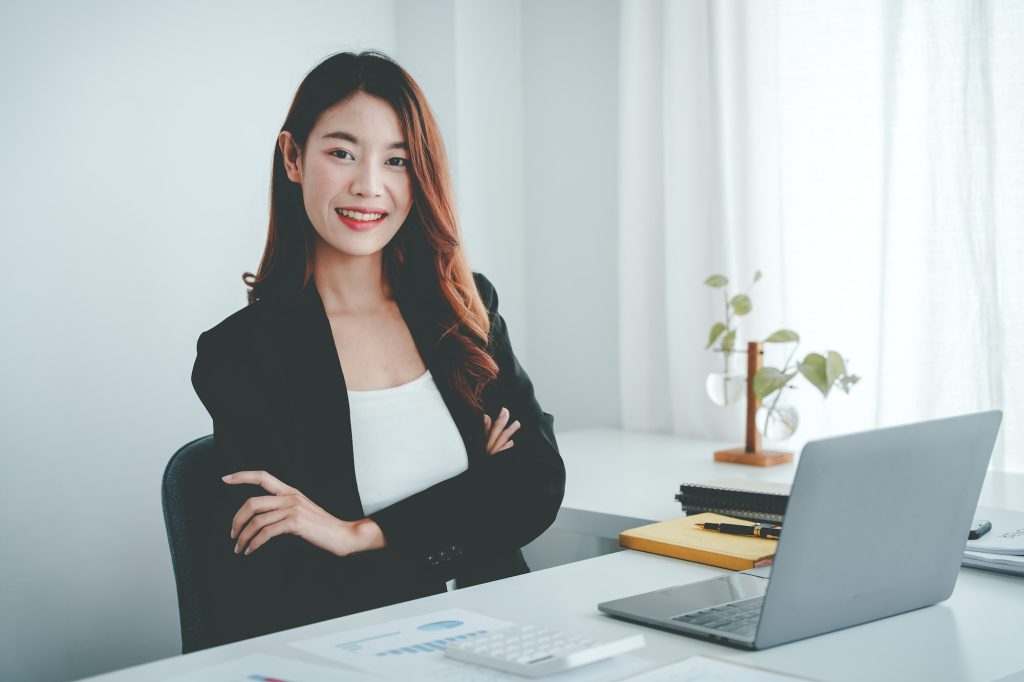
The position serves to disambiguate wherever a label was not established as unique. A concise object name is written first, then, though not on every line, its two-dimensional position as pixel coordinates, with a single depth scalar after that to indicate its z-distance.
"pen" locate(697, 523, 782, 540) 1.46
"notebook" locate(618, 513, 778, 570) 1.36
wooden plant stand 2.29
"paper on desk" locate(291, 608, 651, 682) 0.95
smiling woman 1.51
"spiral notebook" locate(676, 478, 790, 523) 1.55
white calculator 0.94
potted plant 2.22
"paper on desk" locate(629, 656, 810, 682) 0.94
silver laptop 1.01
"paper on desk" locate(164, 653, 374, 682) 0.95
